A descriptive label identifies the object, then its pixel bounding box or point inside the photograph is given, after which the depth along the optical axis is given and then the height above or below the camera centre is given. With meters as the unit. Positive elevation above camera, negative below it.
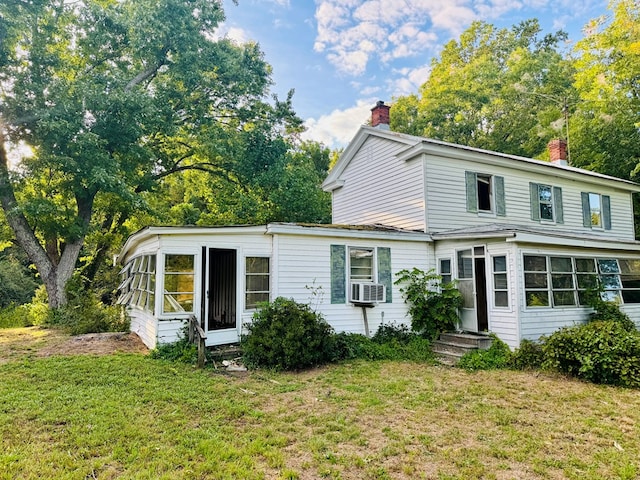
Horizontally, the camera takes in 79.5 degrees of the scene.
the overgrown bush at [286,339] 7.65 -1.07
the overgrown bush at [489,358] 8.16 -1.56
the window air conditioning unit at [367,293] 9.73 -0.18
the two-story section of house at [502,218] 9.07 +2.25
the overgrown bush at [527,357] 7.90 -1.48
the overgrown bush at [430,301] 9.99 -0.40
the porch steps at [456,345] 8.84 -1.41
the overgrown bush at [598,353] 6.71 -1.25
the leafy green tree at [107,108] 13.57 +7.14
